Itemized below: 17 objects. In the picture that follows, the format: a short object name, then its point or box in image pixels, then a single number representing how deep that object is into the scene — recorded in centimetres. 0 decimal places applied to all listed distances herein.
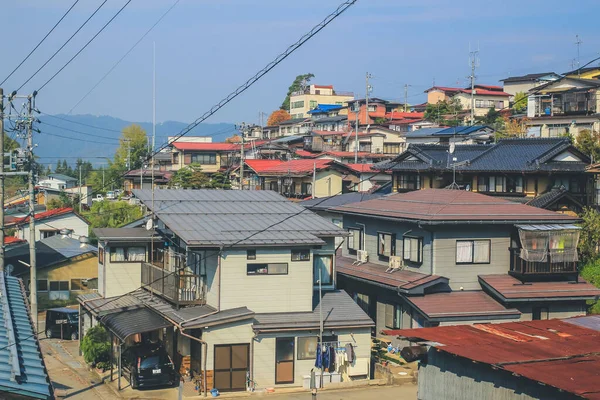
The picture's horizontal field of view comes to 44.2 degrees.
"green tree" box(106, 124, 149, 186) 7993
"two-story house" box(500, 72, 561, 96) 7471
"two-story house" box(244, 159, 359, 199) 5228
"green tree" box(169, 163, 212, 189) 6017
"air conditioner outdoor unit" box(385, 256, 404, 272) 2870
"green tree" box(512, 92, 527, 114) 6794
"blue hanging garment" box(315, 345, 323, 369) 2161
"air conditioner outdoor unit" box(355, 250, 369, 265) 3131
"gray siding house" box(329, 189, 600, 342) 2580
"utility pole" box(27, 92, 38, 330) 2520
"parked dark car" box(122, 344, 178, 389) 2178
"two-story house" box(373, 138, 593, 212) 3528
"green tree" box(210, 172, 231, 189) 6002
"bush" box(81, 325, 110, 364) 2473
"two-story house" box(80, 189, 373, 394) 2131
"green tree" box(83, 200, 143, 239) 5059
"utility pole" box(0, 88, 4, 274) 2630
